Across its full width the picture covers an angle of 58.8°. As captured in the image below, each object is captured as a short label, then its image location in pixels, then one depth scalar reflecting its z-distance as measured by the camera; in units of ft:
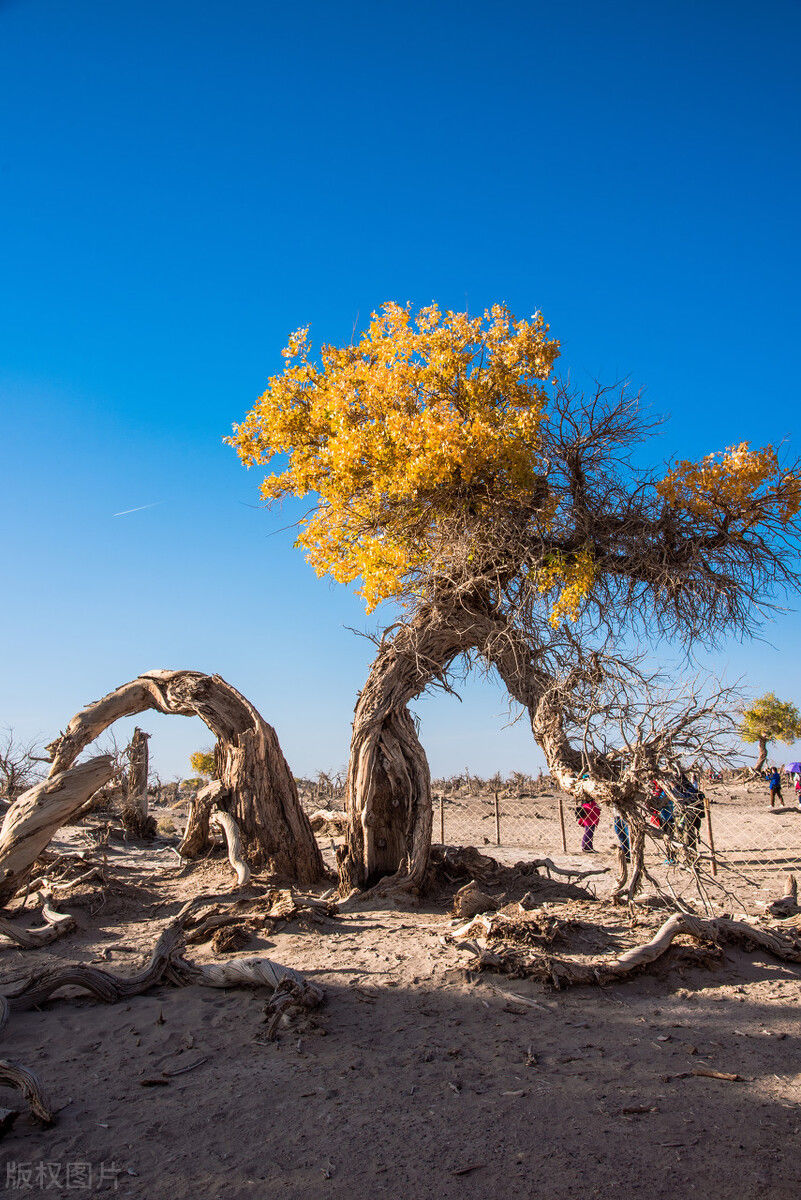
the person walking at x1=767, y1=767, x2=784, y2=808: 76.48
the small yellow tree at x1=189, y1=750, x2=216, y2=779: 114.01
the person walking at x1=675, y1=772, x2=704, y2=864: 23.58
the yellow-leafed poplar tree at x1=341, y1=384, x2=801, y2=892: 31.81
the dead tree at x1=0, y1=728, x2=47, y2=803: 58.65
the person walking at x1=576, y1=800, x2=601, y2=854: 39.72
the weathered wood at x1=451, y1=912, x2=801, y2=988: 19.70
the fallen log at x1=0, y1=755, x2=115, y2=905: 30.32
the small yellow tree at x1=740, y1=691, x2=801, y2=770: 129.59
